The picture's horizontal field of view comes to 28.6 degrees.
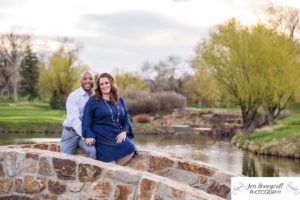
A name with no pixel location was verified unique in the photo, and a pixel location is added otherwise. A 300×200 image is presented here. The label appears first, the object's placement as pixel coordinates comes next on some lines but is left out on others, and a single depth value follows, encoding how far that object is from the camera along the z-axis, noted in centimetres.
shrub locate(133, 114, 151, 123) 5127
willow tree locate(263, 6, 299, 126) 3784
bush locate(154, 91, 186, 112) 6193
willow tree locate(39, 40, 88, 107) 6969
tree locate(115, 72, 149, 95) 7969
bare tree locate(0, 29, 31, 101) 7669
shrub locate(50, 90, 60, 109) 6378
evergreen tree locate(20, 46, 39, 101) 7375
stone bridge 741
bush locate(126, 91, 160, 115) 5848
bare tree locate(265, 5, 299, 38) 4741
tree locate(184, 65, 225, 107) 3894
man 910
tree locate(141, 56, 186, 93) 9444
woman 856
